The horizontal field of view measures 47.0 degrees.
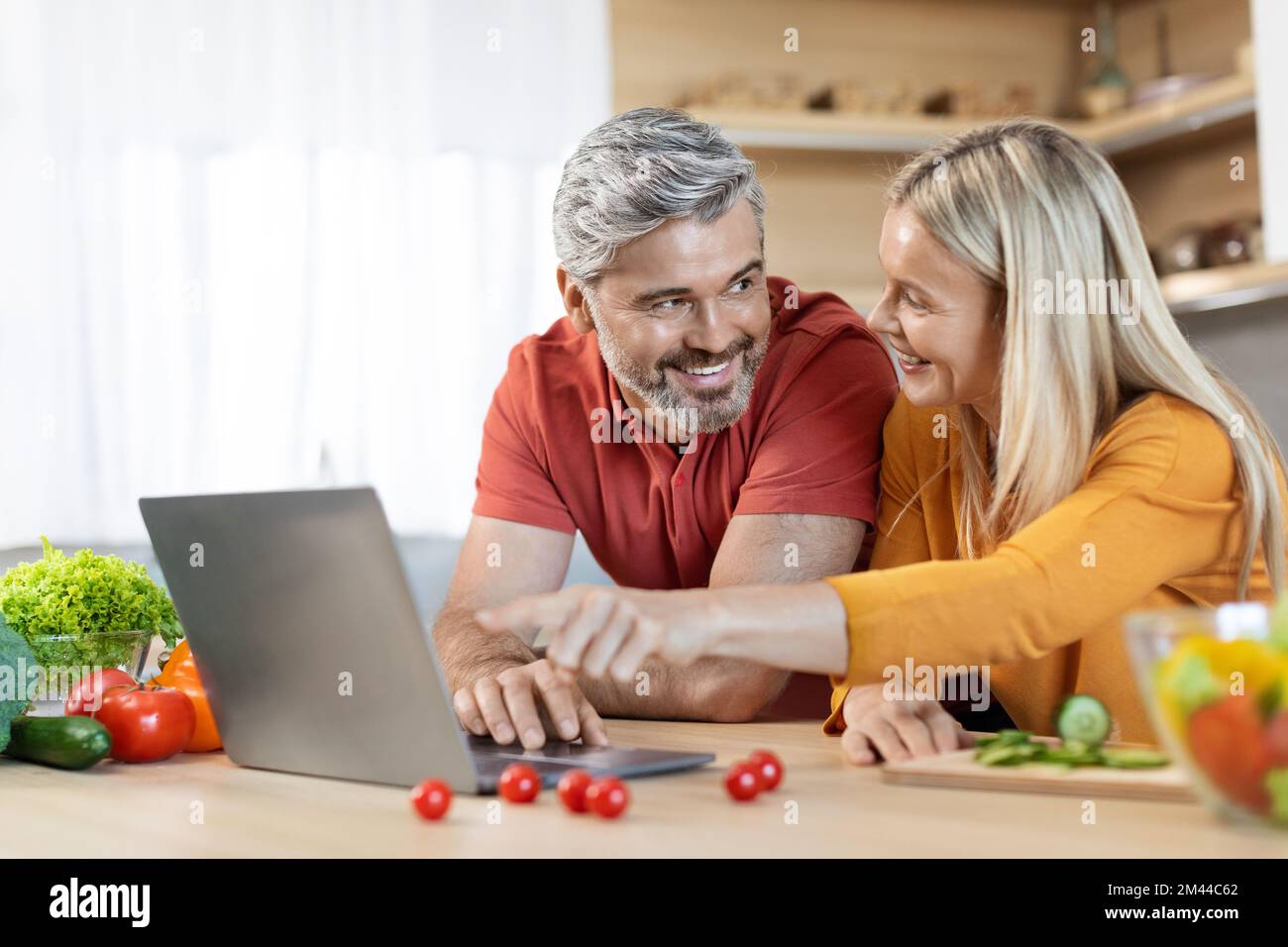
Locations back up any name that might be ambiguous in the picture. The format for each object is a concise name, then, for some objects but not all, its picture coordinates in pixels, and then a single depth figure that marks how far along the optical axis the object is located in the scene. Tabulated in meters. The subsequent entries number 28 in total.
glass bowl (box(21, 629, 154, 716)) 1.34
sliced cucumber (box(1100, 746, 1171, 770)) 1.00
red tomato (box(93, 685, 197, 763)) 1.24
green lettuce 1.37
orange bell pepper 1.30
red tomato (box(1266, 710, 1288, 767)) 0.74
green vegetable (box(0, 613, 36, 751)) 1.21
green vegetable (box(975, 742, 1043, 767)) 1.04
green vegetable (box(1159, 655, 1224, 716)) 0.76
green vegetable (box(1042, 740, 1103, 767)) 1.03
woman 1.10
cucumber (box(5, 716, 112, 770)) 1.19
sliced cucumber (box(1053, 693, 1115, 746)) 1.06
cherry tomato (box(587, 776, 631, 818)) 0.93
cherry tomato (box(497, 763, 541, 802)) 1.00
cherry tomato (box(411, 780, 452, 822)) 0.94
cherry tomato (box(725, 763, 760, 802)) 0.98
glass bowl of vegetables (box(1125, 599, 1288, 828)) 0.75
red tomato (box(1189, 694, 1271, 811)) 0.75
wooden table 0.84
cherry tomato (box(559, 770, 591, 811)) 0.96
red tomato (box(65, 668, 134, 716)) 1.29
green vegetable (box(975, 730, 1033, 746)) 1.08
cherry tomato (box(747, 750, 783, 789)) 1.01
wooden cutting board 0.94
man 1.62
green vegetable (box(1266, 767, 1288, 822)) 0.77
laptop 0.99
